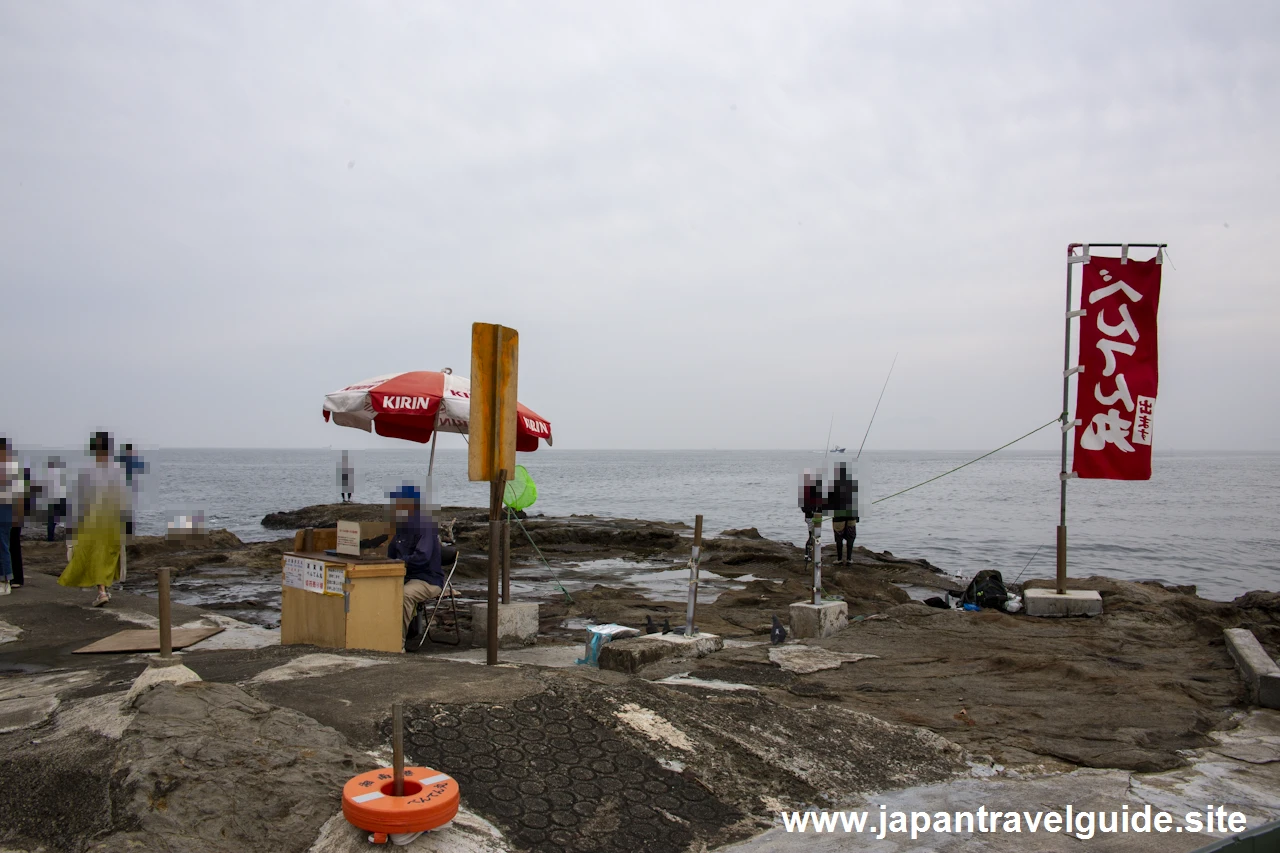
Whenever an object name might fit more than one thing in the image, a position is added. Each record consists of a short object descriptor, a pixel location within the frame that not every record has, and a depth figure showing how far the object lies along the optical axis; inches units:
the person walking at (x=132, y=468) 359.3
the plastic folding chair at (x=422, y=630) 322.3
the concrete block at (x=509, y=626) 330.3
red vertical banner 382.6
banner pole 394.3
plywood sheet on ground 297.6
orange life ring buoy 122.6
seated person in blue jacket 308.7
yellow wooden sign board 258.1
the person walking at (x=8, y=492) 395.5
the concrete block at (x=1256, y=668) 253.4
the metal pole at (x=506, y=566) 315.3
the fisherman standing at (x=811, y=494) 507.8
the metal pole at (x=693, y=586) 304.2
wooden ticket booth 270.7
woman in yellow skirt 362.3
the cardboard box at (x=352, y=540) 280.8
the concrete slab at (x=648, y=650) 279.7
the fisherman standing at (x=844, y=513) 503.2
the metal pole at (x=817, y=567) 357.1
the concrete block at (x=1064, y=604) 391.2
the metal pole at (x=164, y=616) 199.8
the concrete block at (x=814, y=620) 351.9
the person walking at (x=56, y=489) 373.4
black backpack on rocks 438.6
